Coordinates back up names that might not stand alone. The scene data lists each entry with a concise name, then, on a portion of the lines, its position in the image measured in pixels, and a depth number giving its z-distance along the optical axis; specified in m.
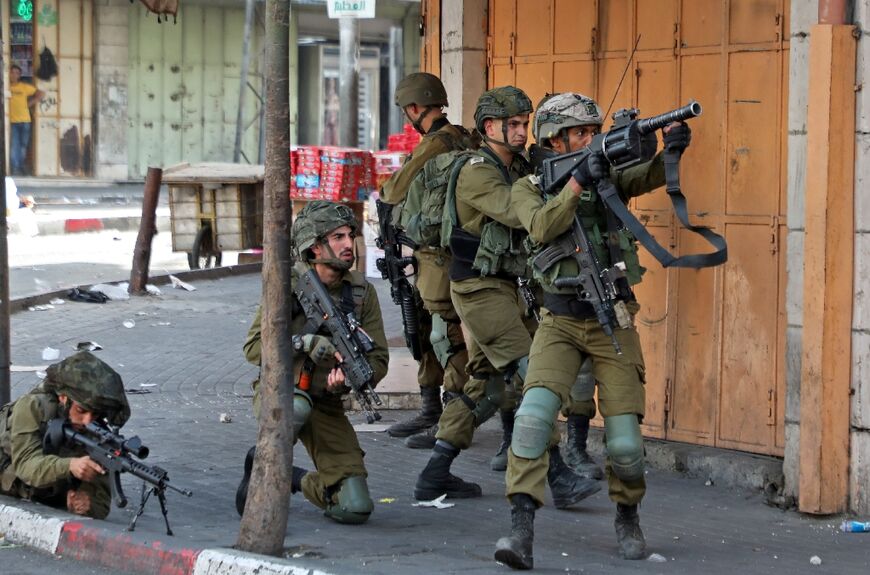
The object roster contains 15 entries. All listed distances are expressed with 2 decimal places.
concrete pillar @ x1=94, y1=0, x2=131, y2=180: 63.72
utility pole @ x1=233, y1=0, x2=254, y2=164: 62.66
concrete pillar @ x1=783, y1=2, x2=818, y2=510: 13.58
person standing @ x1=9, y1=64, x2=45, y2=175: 61.72
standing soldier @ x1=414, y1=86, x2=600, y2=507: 13.99
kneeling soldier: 13.14
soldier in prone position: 12.87
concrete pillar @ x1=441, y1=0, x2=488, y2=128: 18.33
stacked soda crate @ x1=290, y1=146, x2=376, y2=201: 30.36
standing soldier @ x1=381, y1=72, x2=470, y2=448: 15.92
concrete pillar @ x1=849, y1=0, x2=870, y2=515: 13.10
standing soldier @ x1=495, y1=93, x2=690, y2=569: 11.62
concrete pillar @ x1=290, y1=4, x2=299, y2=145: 68.75
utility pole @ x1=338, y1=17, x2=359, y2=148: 42.19
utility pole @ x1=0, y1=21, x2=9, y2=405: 15.59
